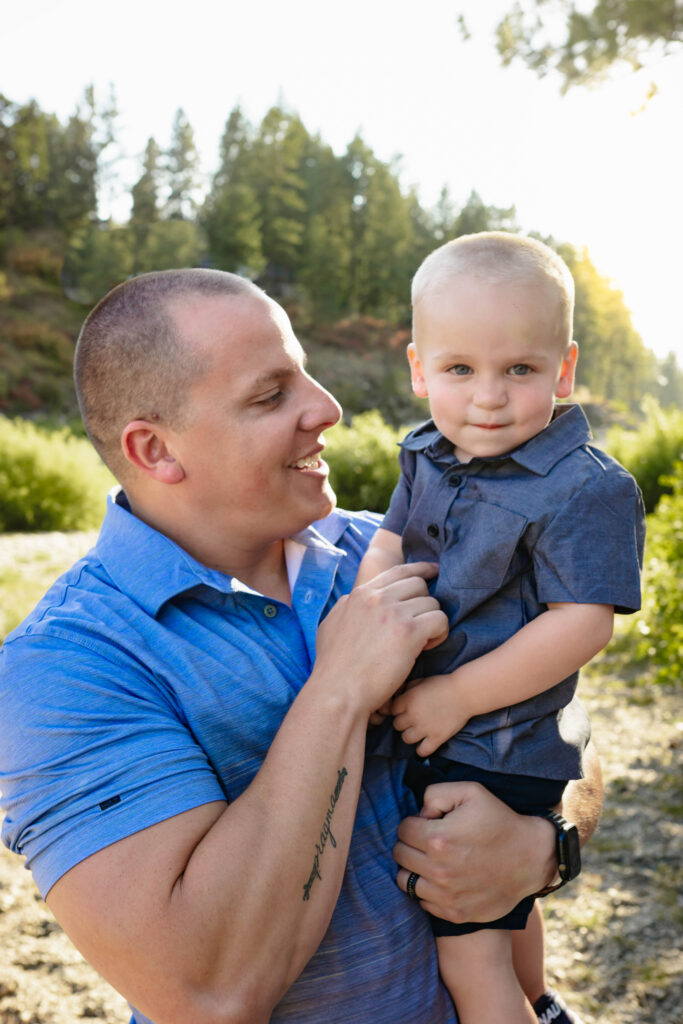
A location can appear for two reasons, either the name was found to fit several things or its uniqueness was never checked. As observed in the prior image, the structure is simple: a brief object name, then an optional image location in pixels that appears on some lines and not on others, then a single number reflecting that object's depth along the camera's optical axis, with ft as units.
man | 4.37
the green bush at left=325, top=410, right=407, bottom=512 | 42.57
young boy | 5.50
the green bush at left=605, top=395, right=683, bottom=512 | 43.04
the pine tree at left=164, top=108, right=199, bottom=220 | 146.41
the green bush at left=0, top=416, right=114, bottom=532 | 41.32
